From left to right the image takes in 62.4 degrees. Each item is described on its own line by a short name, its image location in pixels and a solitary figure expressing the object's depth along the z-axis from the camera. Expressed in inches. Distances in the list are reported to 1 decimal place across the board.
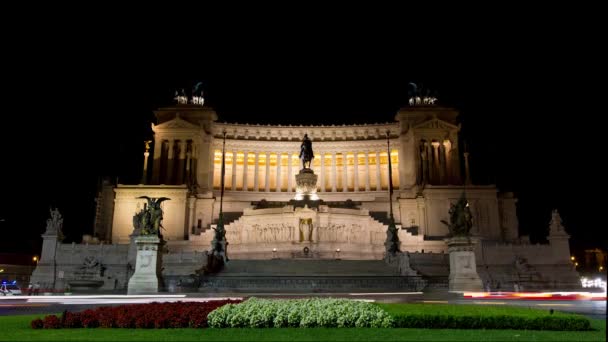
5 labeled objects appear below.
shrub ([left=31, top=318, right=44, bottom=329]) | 538.6
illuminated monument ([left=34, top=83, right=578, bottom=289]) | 1951.3
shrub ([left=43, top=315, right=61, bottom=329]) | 545.6
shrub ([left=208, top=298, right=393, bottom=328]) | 551.5
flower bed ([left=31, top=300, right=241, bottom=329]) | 547.2
